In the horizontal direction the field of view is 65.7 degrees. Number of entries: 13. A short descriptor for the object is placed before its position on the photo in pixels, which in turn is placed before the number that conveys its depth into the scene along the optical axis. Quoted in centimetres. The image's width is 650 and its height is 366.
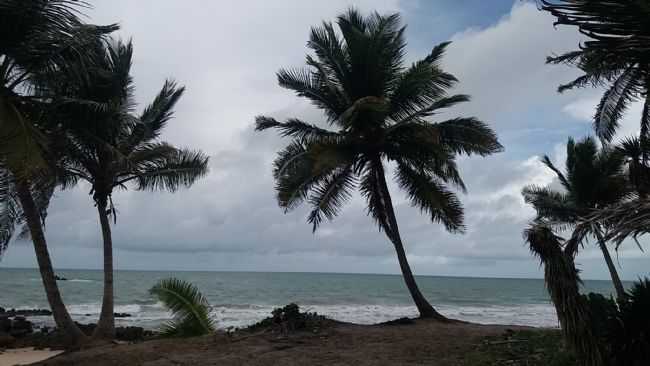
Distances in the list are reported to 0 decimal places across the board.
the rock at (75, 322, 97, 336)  1880
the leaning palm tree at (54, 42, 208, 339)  1212
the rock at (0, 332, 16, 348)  1565
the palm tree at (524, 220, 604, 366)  448
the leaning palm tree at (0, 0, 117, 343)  921
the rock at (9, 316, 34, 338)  1933
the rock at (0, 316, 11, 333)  2037
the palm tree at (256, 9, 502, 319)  1373
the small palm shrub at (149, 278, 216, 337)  1252
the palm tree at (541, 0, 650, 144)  315
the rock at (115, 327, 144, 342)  1730
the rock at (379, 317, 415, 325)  1223
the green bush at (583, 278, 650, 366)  530
